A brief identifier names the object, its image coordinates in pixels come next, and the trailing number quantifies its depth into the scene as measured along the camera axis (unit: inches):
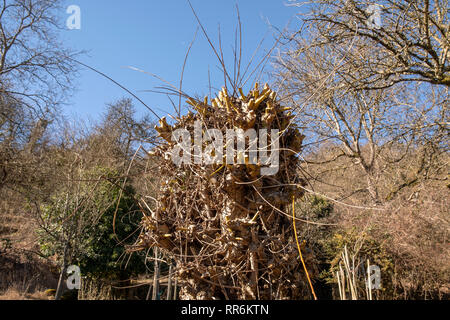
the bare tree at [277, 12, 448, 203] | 204.5
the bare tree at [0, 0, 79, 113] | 339.0
